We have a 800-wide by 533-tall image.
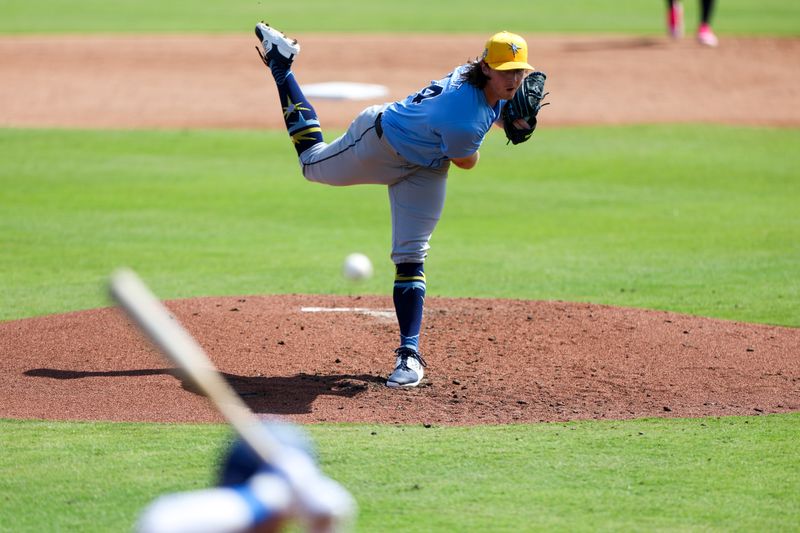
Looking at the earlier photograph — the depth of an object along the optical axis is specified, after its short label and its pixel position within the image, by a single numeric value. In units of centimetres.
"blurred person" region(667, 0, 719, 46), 4750
